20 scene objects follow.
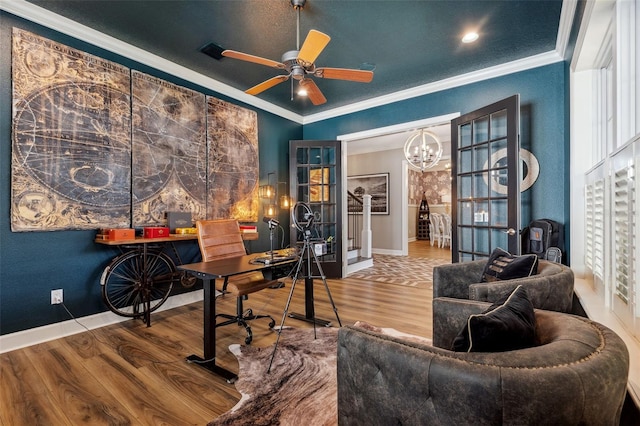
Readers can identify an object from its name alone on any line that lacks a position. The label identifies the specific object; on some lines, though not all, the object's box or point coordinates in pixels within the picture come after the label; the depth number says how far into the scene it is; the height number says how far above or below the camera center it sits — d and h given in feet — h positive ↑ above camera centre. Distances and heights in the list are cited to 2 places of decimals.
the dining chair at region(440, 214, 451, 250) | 28.32 -1.67
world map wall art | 8.34 +2.33
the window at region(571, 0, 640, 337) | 4.39 +0.96
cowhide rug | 5.20 -3.58
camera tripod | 7.04 -0.69
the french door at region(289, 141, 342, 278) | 16.30 +1.50
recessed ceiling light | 9.81 +5.92
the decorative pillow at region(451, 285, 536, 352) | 2.88 -1.19
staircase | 19.17 -1.61
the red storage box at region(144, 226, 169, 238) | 10.08 -0.66
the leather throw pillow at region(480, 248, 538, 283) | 5.96 -1.15
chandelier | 18.15 +3.68
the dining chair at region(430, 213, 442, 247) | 29.09 -1.70
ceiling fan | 6.91 +3.92
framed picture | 25.77 +2.15
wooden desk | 6.72 -2.12
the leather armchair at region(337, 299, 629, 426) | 2.26 -1.42
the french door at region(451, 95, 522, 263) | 10.15 +1.24
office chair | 8.33 -1.32
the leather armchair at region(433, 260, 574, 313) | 5.00 -1.33
